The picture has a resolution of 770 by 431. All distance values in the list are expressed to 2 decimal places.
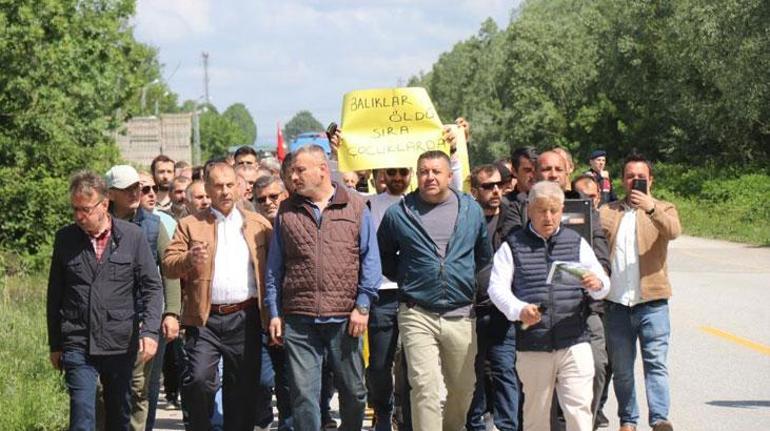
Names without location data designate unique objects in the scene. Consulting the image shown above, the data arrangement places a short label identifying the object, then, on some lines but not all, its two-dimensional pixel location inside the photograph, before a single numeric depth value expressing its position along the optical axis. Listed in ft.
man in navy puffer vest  40.90
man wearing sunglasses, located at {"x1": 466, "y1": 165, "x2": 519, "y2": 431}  46.85
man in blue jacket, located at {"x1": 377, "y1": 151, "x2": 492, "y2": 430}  43.40
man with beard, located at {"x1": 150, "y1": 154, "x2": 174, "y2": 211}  63.54
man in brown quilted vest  41.84
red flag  120.11
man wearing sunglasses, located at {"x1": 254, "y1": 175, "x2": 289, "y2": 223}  50.91
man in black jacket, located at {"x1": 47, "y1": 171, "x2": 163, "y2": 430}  40.10
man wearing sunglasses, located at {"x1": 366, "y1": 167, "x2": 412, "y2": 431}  44.92
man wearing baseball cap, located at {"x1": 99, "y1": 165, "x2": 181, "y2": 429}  44.96
